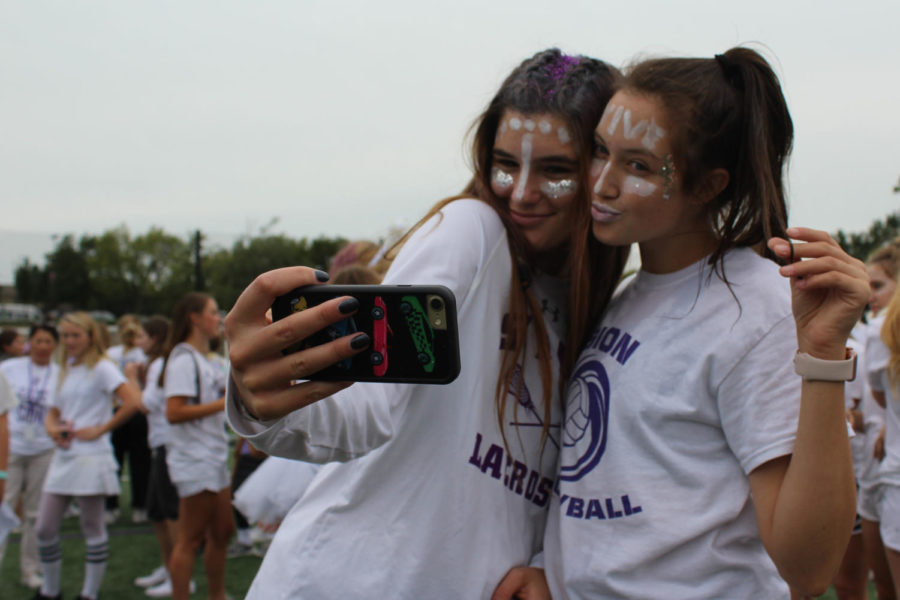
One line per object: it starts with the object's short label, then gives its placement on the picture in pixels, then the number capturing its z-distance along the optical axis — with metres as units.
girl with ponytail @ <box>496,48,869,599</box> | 1.35
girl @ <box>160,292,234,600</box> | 4.98
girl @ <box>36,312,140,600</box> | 5.36
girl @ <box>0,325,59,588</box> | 6.18
